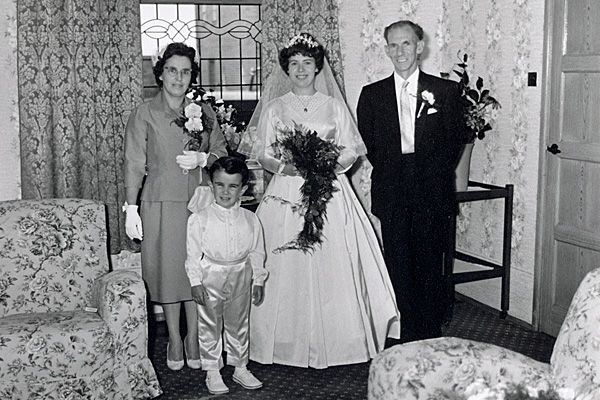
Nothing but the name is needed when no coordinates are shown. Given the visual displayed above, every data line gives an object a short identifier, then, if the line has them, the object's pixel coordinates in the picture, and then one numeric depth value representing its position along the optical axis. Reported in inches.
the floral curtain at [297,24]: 194.1
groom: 159.5
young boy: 142.1
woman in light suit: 149.9
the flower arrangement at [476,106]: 188.7
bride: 157.0
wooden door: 166.2
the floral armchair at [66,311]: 126.8
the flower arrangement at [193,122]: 146.6
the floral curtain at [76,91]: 175.2
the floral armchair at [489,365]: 90.7
